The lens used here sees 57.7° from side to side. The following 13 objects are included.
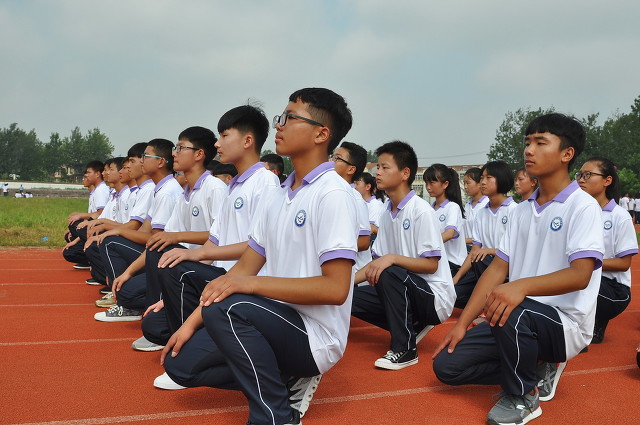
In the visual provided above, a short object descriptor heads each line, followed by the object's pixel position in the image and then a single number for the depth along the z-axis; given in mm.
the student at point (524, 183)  6227
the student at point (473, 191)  7168
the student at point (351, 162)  5699
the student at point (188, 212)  4129
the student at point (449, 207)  5988
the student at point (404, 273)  3963
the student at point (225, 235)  3303
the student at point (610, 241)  4547
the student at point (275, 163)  7153
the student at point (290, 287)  2424
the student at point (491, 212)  5831
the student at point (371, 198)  7809
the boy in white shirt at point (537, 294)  2803
